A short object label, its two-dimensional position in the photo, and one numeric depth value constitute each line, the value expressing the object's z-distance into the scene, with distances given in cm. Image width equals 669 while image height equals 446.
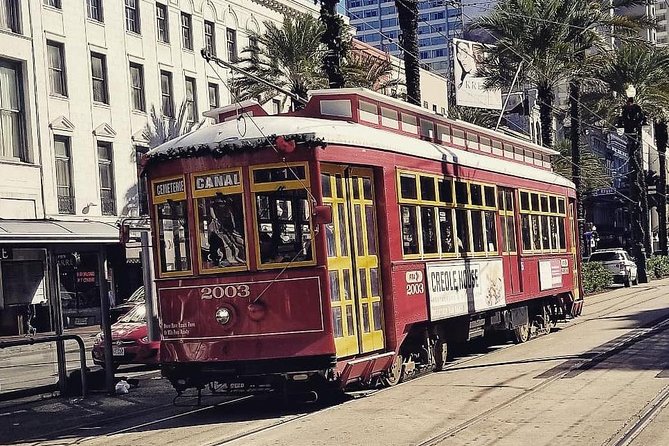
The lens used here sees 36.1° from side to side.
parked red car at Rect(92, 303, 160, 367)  1930
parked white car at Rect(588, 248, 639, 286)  4425
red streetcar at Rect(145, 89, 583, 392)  1170
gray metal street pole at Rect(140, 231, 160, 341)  1334
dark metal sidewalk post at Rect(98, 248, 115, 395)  1555
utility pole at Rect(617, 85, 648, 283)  4566
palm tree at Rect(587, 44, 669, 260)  4244
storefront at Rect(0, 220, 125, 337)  3066
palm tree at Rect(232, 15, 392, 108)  3588
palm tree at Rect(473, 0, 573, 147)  3475
